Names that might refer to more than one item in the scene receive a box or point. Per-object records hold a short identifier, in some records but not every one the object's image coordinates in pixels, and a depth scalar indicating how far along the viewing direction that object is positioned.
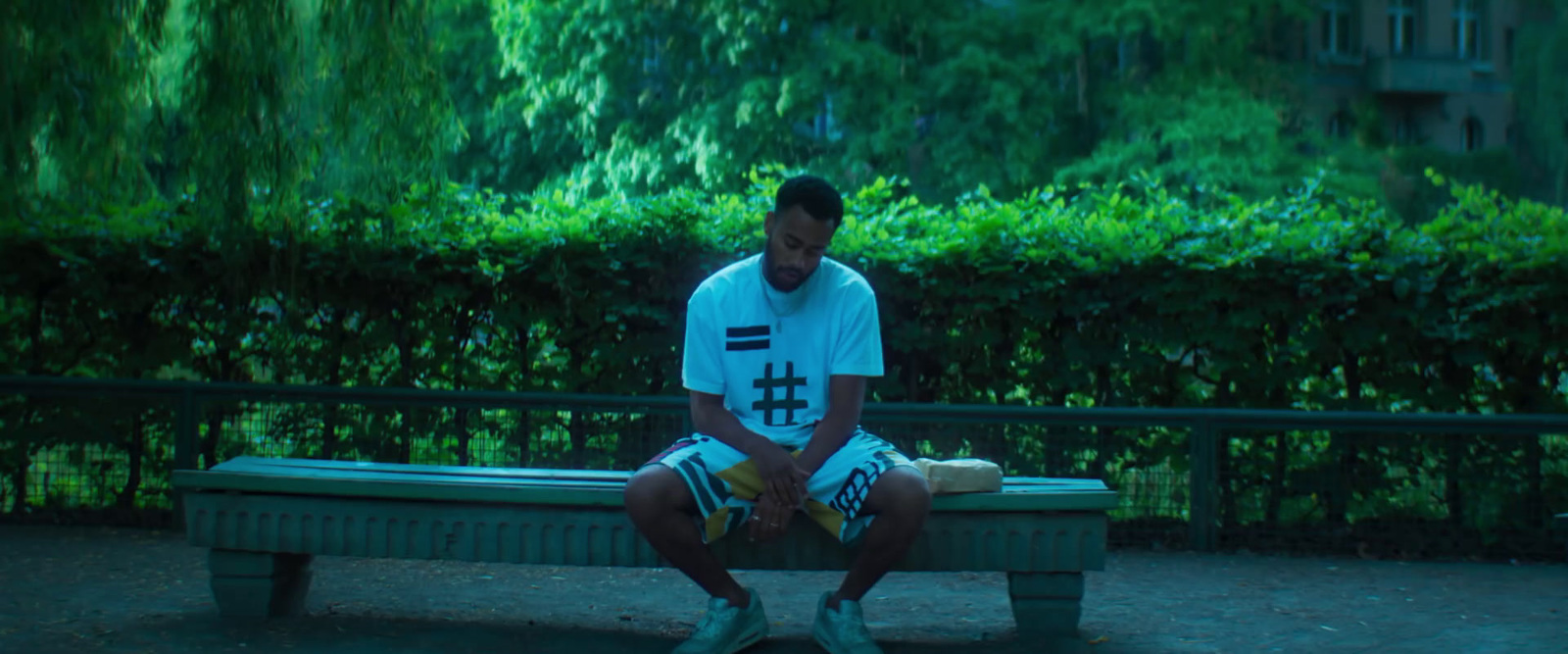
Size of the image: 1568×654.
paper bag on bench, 5.24
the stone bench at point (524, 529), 5.25
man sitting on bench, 4.99
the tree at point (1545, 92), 33.28
